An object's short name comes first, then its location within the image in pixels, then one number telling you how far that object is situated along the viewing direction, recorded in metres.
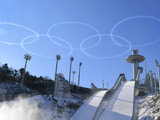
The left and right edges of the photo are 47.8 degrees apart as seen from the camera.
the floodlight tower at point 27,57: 47.21
